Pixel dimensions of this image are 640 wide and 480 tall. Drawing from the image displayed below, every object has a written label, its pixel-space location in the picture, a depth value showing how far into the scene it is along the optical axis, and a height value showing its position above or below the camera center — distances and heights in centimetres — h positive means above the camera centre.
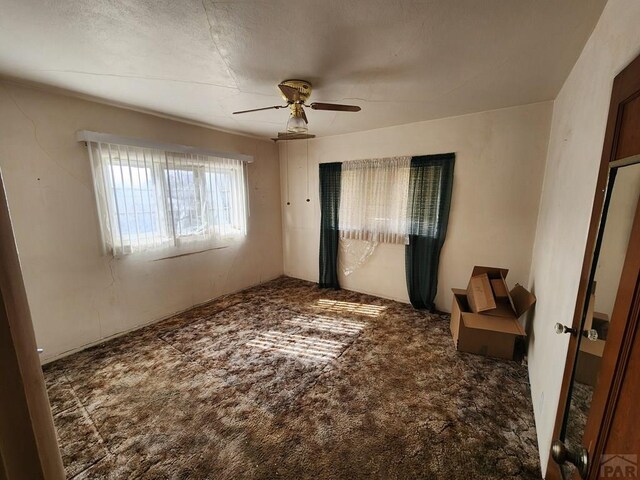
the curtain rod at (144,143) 227 +54
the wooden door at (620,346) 61 -37
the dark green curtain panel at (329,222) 372 -35
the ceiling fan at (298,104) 189 +71
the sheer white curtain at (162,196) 246 +3
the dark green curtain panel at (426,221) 296 -26
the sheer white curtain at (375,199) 325 -1
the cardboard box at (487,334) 224 -116
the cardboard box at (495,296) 233 -88
